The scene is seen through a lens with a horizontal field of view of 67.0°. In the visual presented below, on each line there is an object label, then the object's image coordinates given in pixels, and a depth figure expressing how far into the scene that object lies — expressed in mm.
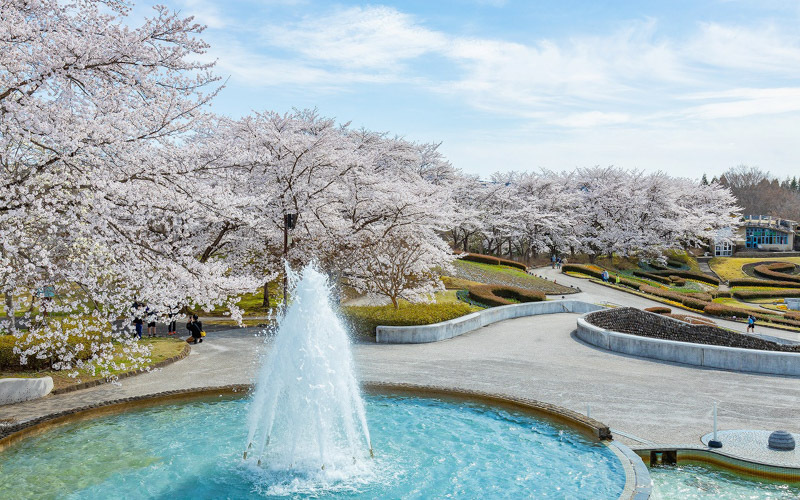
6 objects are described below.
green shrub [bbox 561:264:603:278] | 54341
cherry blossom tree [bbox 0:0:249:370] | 10422
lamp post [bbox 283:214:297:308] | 27839
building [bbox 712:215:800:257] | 81519
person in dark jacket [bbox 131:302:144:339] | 23362
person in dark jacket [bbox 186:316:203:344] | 23094
